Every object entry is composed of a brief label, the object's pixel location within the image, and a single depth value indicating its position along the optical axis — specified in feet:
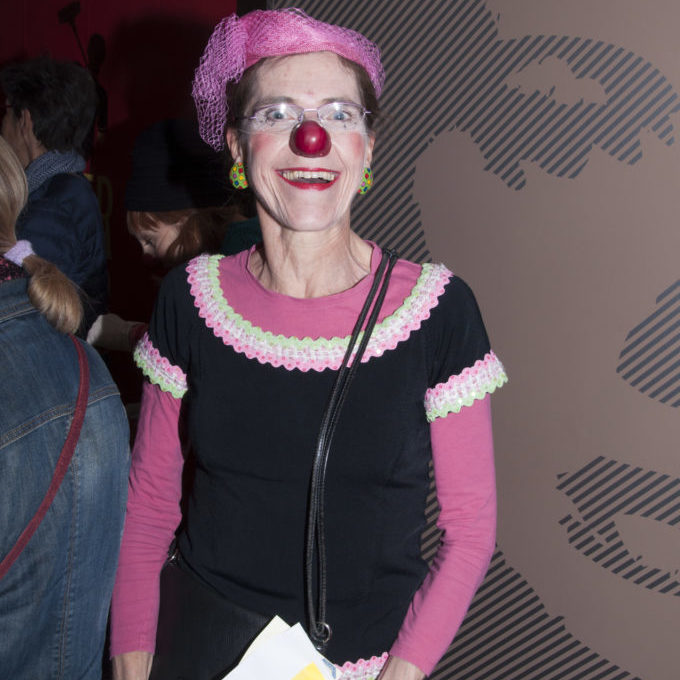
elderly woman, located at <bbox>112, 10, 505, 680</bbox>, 3.61
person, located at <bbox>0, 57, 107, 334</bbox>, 7.76
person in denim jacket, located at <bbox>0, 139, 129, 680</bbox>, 3.32
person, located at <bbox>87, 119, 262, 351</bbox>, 6.93
